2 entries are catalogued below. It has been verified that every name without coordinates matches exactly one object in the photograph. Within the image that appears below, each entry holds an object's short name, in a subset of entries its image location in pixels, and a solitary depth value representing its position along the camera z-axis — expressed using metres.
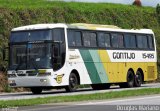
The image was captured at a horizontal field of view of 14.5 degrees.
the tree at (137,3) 67.96
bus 31.36
